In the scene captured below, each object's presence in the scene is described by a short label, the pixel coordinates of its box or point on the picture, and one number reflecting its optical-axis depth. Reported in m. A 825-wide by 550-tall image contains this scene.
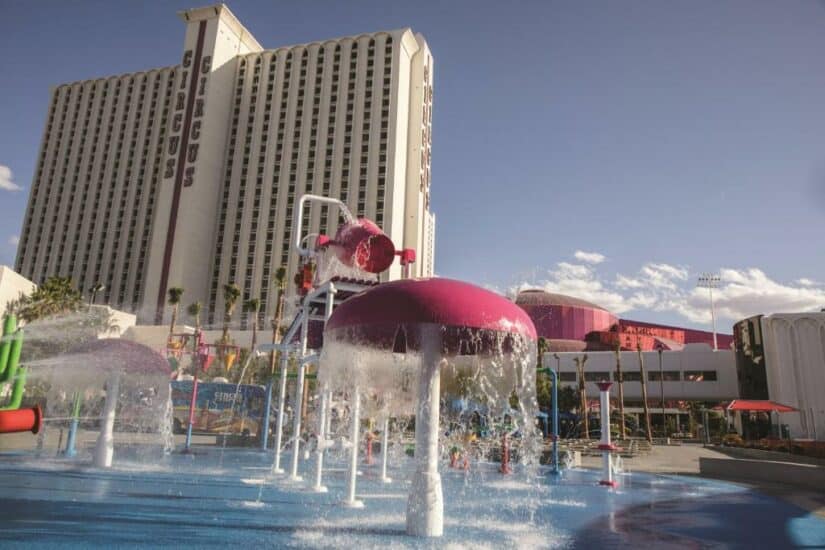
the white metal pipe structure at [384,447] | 15.09
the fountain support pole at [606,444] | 15.95
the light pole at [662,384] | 60.13
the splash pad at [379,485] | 7.80
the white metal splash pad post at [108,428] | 15.52
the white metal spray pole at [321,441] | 11.40
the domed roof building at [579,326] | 80.25
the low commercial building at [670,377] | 62.41
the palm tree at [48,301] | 35.62
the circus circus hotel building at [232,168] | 77.38
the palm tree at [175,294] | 60.25
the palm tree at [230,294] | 54.34
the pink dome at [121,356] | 14.61
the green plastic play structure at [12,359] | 6.56
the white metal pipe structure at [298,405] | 13.05
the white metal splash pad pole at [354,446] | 10.60
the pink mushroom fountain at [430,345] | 7.44
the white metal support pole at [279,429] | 15.83
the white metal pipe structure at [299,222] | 13.86
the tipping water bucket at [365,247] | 12.43
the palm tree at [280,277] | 51.55
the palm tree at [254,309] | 54.94
